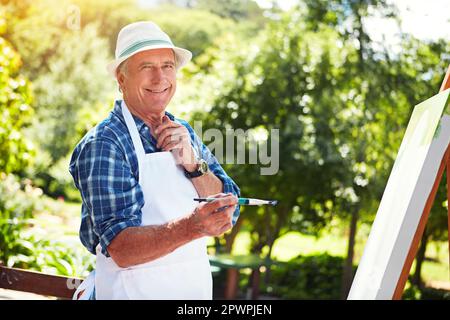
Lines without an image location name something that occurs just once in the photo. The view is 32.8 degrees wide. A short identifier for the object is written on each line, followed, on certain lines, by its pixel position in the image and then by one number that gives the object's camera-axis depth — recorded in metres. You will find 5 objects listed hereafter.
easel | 1.99
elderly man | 2.00
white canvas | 2.02
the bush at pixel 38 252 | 5.00
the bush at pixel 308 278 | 8.29
